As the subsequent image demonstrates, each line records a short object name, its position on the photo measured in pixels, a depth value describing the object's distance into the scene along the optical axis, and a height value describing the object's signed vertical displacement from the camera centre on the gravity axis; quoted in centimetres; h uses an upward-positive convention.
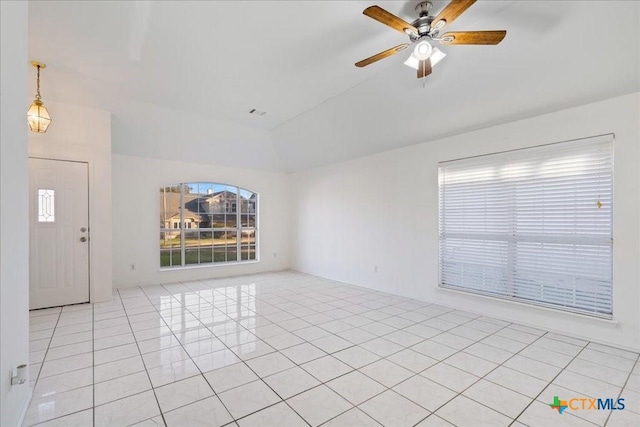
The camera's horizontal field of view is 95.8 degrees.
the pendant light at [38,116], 351 +119
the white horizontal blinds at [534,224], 307 -17
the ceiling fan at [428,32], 216 +149
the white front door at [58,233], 409 -29
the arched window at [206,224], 605 -26
